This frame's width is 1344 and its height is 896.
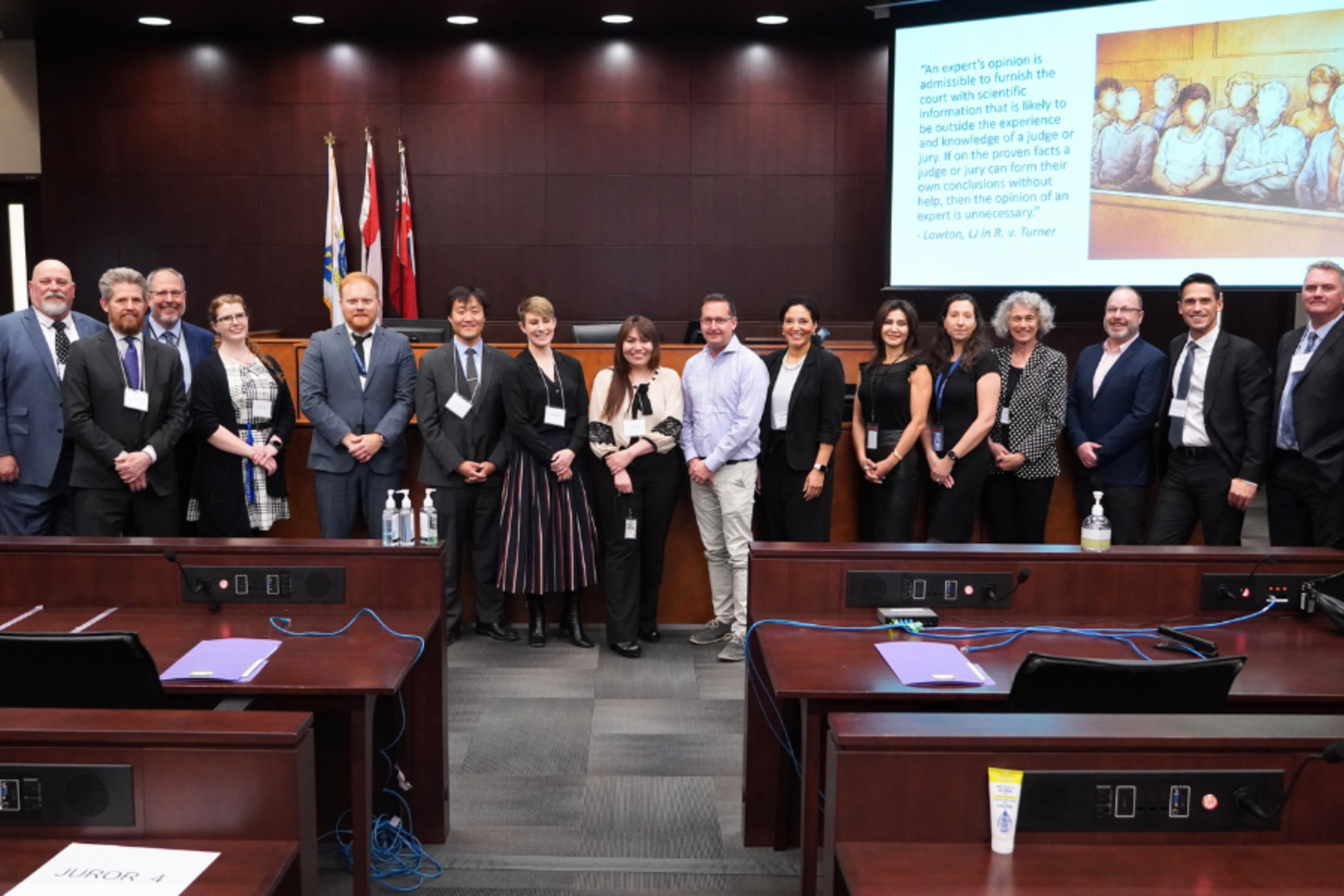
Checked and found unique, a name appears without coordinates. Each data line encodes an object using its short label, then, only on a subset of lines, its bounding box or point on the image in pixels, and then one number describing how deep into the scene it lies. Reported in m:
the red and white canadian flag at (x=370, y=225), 7.46
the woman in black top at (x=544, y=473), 4.36
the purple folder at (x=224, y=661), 2.28
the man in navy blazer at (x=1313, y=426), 3.78
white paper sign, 1.52
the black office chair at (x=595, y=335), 5.21
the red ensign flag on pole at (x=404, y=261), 7.54
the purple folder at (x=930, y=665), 2.26
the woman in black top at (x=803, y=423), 4.37
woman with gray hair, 4.43
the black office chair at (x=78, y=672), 2.01
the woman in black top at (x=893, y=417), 4.35
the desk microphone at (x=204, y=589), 2.80
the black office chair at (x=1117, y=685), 1.98
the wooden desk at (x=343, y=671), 2.27
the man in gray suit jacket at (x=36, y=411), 4.08
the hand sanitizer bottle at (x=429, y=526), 2.86
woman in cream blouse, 4.37
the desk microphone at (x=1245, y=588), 2.82
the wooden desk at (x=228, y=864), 1.55
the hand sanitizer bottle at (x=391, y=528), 2.88
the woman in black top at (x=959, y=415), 4.33
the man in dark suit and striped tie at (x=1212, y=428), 3.97
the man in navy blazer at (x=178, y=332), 4.37
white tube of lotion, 1.64
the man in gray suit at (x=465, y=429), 4.40
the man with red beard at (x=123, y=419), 3.90
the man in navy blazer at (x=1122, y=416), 4.30
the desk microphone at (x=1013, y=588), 2.79
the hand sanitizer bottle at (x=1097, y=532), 2.83
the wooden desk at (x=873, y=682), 2.22
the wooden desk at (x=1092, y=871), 1.55
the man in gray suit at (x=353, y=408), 4.31
